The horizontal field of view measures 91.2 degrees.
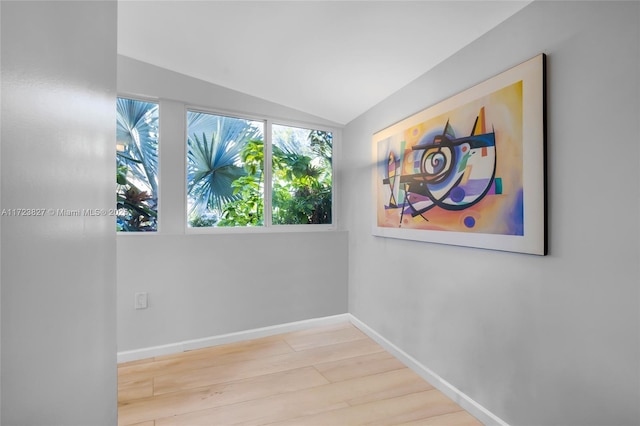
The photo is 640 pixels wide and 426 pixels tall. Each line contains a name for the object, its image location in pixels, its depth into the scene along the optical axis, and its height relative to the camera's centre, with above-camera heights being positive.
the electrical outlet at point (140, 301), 2.40 -0.67
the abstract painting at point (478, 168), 1.41 +0.26
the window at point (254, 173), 2.75 +0.39
